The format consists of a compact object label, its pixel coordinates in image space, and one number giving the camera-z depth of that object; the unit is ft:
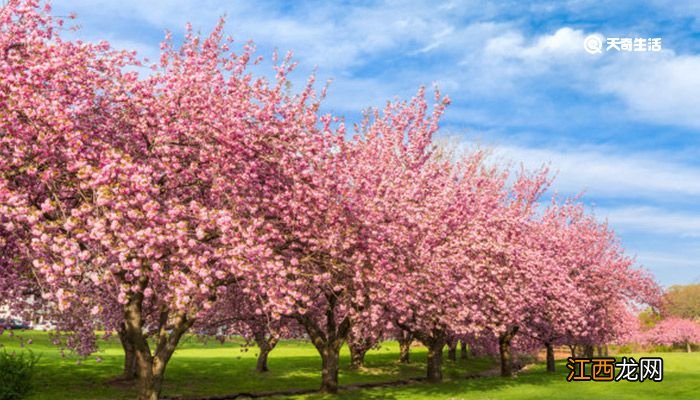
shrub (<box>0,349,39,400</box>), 72.69
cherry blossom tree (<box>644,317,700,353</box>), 311.68
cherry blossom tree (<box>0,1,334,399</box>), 52.90
